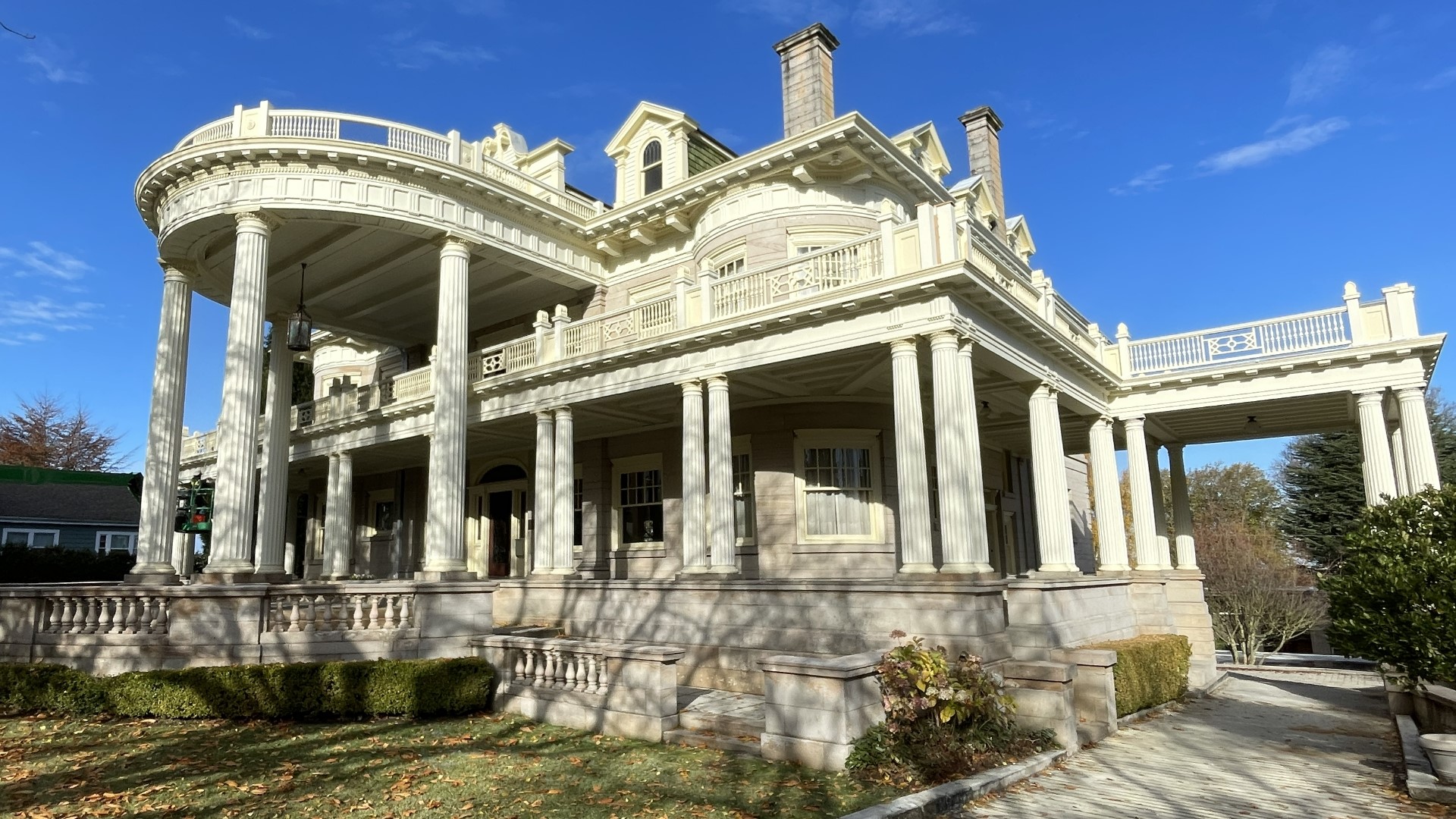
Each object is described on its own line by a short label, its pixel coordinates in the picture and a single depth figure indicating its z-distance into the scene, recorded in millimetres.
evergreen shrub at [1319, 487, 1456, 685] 9422
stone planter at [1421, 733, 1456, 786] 7930
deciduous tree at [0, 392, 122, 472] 52281
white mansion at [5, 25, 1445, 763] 12797
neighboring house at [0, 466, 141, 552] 33531
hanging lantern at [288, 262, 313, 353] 17484
